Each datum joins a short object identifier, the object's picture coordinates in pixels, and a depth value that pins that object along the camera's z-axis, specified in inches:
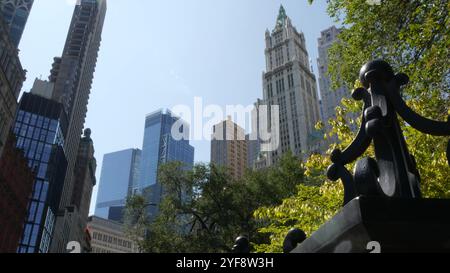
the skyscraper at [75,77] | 4404.5
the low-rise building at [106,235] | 5969.5
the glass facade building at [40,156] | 3408.2
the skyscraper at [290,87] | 4931.1
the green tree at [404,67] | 391.5
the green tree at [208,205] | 983.0
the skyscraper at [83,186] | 4906.5
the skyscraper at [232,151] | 5313.0
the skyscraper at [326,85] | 5784.9
